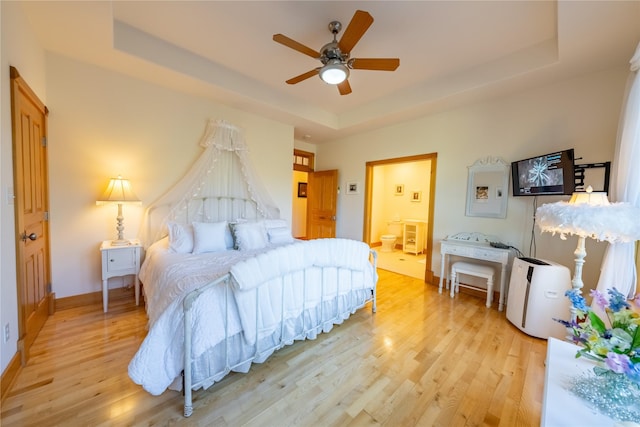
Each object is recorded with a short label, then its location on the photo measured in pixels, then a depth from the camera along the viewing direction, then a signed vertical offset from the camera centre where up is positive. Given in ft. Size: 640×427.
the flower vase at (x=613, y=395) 2.97 -2.36
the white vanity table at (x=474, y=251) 10.18 -1.95
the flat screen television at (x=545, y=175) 8.45 +1.31
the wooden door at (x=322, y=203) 18.12 -0.01
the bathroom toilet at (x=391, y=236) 21.27 -2.74
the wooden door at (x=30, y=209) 5.96 -0.42
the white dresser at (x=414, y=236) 20.30 -2.58
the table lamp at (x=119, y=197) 8.87 +0.01
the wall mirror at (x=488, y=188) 10.85 +0.93
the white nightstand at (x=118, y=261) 8.72 -2.35
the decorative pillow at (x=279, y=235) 11.21 -1.56
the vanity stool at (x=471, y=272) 10.31 -2.85
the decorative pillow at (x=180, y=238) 9.12 -1.50
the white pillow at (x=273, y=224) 11.46 -1.06
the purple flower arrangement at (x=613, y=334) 2.67 -1.57
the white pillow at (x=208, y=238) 9.29 -1.48
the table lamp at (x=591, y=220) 5.69 -0.21
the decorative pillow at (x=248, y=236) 9.93 -1.47
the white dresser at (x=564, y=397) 3.07 -2.60
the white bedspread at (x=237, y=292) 4.81 -2.35
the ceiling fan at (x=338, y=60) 6.71 +4.38
